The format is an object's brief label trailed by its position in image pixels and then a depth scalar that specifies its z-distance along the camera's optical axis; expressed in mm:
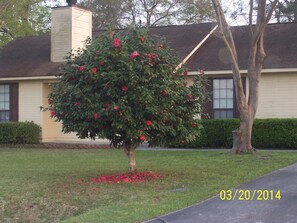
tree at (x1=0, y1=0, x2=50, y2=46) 24172
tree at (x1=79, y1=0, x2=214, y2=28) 40906
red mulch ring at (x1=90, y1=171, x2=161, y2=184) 12867
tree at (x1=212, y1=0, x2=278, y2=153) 18328
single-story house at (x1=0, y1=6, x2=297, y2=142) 22250
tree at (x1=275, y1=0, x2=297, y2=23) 35812
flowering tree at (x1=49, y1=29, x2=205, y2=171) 12023
